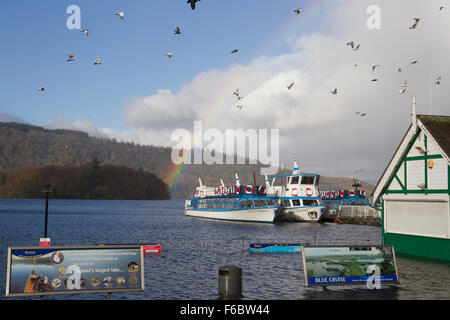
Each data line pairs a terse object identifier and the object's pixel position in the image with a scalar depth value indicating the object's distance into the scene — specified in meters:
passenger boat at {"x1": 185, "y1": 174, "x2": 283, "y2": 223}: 87.06
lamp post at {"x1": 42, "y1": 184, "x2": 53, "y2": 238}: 29.84
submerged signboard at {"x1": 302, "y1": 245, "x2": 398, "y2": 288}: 16.98
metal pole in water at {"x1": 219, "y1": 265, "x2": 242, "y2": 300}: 17.61
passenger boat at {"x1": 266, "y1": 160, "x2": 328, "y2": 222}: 89.06
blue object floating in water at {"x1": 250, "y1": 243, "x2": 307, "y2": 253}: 36.41
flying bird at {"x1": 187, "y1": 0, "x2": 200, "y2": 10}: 18.47
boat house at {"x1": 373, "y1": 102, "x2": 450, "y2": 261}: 25.92
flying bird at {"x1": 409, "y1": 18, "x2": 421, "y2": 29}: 28.40
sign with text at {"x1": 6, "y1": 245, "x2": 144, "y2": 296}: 14.34
